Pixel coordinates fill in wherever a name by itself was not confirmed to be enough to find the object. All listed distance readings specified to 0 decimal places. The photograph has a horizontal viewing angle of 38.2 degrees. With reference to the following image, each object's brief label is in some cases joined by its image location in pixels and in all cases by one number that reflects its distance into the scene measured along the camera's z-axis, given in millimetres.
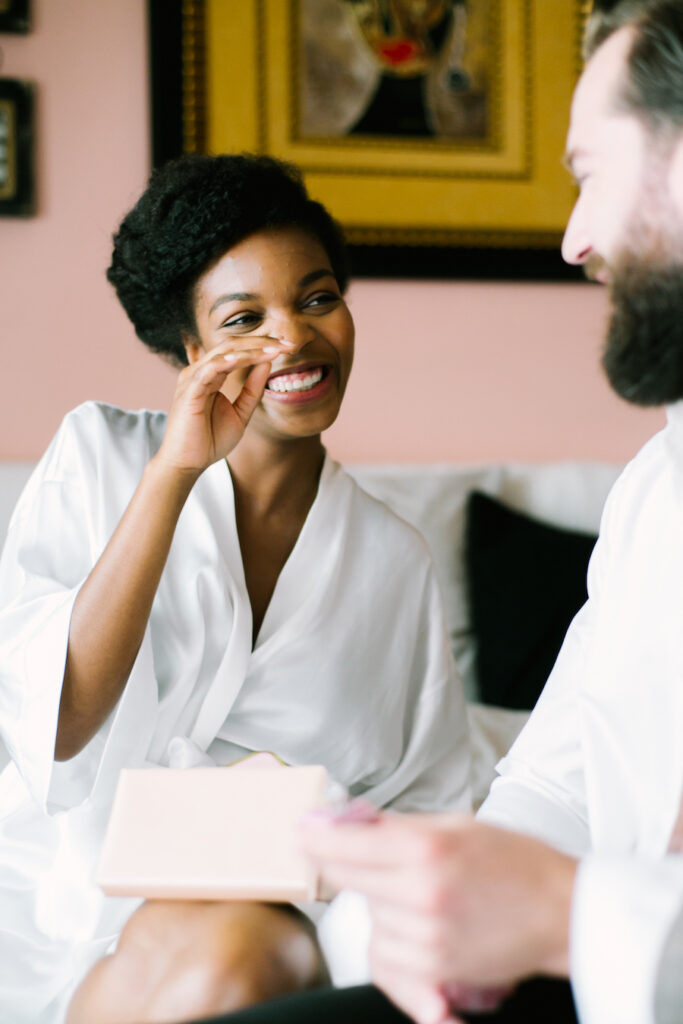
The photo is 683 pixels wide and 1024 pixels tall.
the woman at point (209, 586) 1167
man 646
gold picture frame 2285
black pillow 2020
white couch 1955
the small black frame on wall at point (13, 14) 2104
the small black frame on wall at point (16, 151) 2154
